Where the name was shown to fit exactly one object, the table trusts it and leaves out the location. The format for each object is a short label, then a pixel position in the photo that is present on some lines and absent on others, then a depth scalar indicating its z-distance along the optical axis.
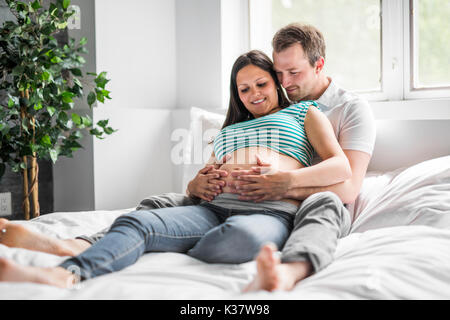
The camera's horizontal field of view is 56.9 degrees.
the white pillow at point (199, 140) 1.88
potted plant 1.78
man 0.85
